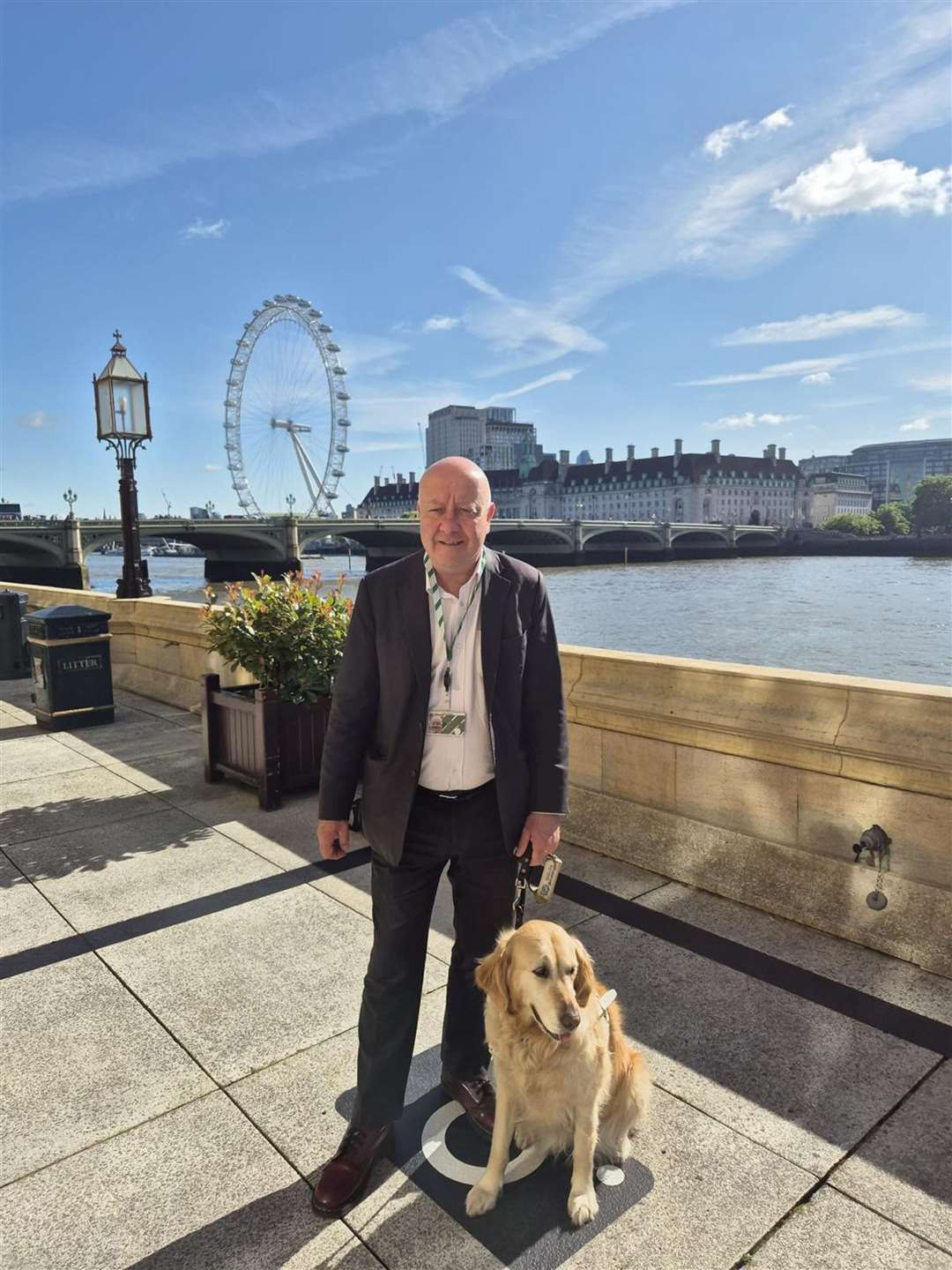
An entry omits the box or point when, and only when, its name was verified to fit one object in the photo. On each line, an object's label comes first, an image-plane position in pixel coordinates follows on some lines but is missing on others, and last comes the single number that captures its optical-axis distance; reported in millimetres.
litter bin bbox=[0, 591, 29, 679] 12320
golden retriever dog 2260
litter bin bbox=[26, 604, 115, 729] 8859
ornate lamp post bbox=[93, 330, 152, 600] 11461
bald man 2584
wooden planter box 6121
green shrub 6359
